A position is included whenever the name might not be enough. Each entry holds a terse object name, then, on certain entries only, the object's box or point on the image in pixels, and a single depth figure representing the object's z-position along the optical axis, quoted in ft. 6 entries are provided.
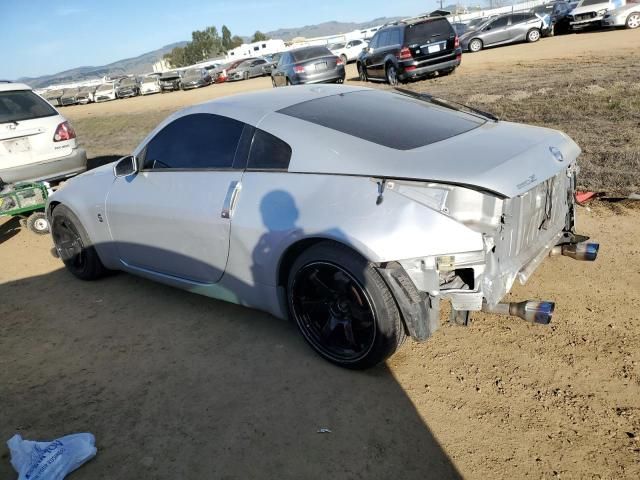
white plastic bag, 8.42
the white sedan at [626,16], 69.41
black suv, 50.03
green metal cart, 20.48
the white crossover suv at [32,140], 23.57
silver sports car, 8.99
